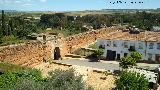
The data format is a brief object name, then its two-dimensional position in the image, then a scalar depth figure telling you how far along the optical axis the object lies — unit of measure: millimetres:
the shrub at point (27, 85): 12612
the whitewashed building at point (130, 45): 33125
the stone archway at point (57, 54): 34812
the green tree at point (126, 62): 27422
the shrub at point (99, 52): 34000
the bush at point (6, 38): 38606
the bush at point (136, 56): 31223
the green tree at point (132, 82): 19959
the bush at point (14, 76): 18747
